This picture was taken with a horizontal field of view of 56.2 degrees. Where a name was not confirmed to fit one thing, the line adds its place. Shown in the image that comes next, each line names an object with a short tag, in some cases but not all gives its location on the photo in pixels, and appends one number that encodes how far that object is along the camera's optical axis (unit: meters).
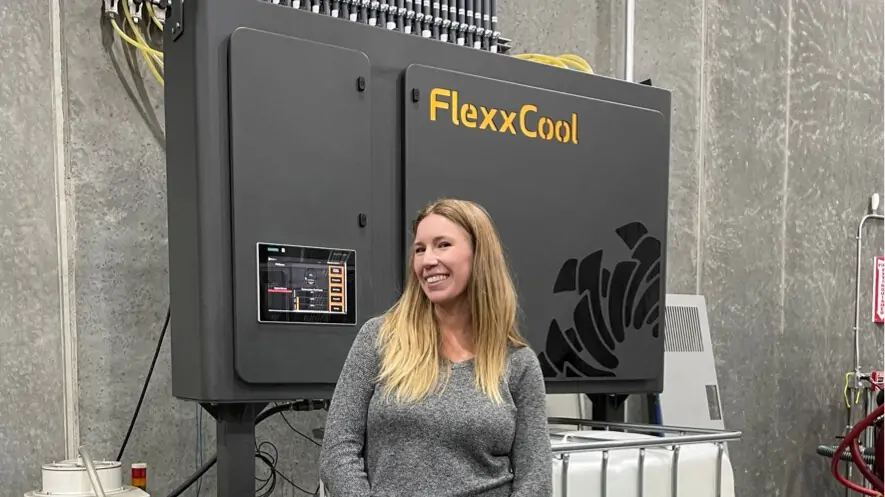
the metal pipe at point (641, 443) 1.85
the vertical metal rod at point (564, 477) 1.84
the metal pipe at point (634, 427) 2.16
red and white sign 4.21
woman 1.46
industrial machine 1.75
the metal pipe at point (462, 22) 2.34
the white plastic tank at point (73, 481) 1.85
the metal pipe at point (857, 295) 4.23
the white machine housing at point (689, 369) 3.17
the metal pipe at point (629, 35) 3.33
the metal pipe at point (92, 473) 1.79
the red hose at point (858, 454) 3.41
